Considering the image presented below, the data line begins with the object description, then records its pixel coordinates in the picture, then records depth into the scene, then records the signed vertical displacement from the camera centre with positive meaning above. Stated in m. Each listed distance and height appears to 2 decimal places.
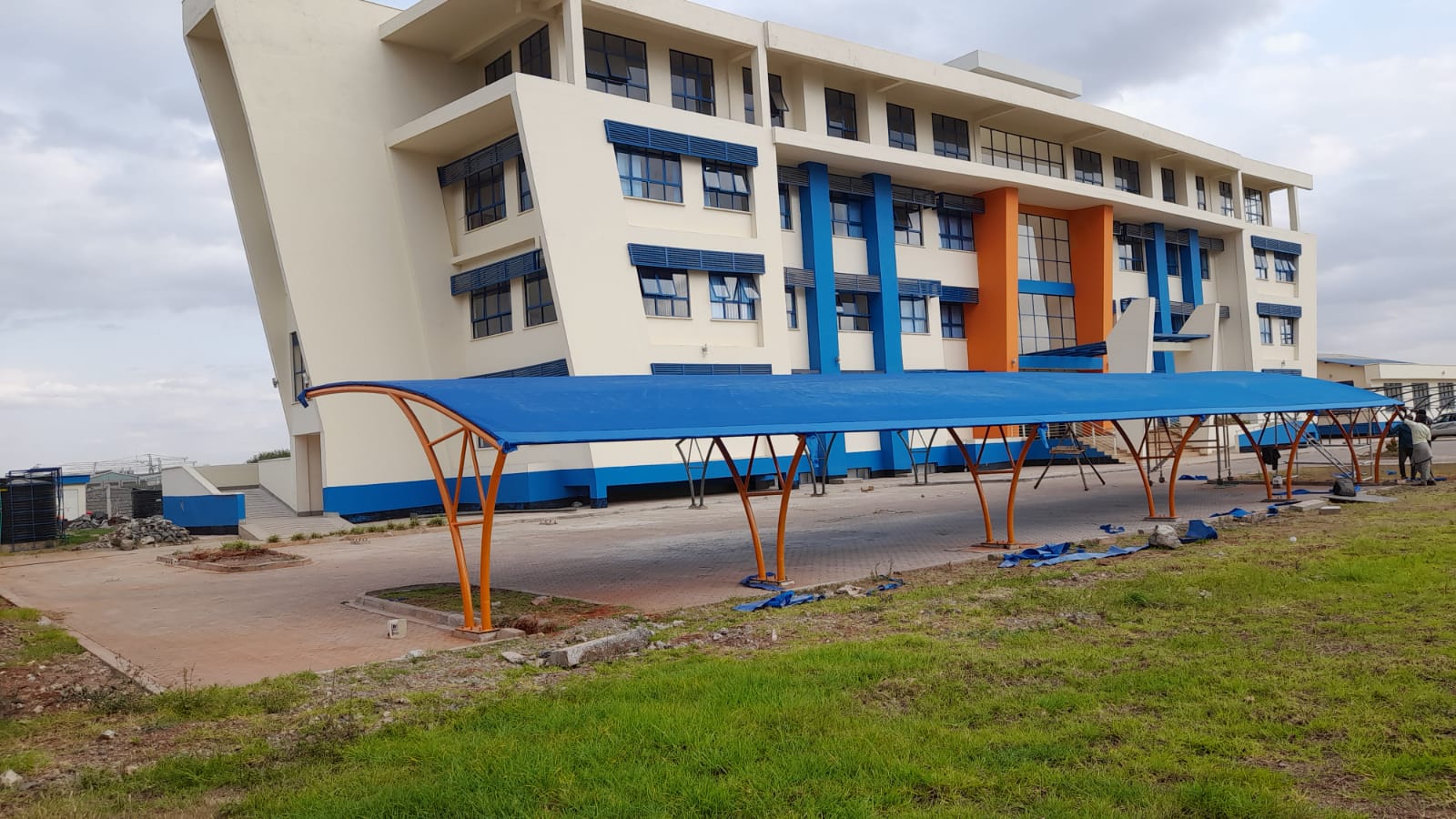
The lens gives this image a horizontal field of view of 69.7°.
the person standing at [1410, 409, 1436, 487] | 26.23 -1.02
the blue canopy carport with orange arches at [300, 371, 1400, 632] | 12.21 +0.54
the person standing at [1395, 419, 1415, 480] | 26.72 -0.69
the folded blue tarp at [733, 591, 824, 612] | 12.41 -1.90
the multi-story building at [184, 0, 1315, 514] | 31.16 +8.21
